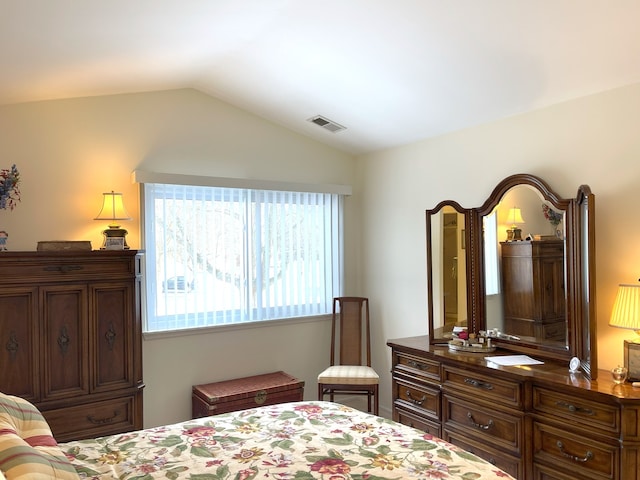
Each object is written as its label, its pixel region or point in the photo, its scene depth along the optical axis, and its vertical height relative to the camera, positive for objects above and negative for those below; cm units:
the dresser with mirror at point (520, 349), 238 -65
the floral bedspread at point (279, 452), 164 -75
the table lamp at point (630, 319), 242 -38
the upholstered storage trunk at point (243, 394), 352 -106
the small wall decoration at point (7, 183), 301 +44
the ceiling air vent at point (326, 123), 398 +103
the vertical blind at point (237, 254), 374 -3
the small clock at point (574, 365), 267 -65
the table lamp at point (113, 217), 328 +24
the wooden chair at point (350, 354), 380 -93
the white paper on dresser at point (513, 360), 286 -68
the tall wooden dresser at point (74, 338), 275 -50
